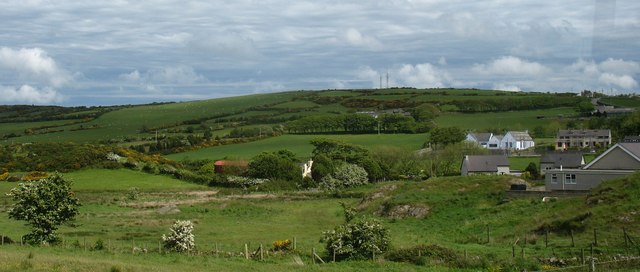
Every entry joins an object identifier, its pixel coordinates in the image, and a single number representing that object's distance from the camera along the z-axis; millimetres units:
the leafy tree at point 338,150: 100862
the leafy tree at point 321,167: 97100
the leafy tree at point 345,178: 90938
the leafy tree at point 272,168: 94188
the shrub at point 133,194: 72712
